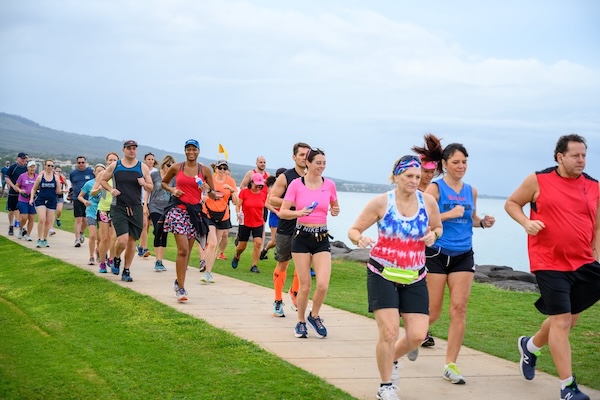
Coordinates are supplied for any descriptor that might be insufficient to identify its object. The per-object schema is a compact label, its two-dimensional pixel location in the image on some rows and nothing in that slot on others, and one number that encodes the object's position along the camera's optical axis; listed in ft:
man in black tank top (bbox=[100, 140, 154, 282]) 45.50
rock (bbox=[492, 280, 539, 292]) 55.25
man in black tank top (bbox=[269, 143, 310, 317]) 34.40
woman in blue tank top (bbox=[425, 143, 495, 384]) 25.38
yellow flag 64.19
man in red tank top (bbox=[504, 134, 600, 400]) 23.26
